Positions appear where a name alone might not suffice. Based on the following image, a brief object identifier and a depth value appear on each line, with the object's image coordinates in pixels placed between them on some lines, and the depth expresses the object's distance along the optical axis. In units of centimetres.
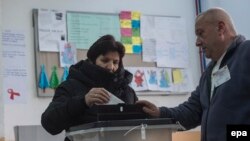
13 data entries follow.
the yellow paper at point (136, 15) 391
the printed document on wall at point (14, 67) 343
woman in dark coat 178
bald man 187
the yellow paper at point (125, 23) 384
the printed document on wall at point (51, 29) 358
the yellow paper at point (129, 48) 382
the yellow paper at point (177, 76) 396
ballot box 154
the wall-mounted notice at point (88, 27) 369
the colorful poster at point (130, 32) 383
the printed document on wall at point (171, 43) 396
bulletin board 355
